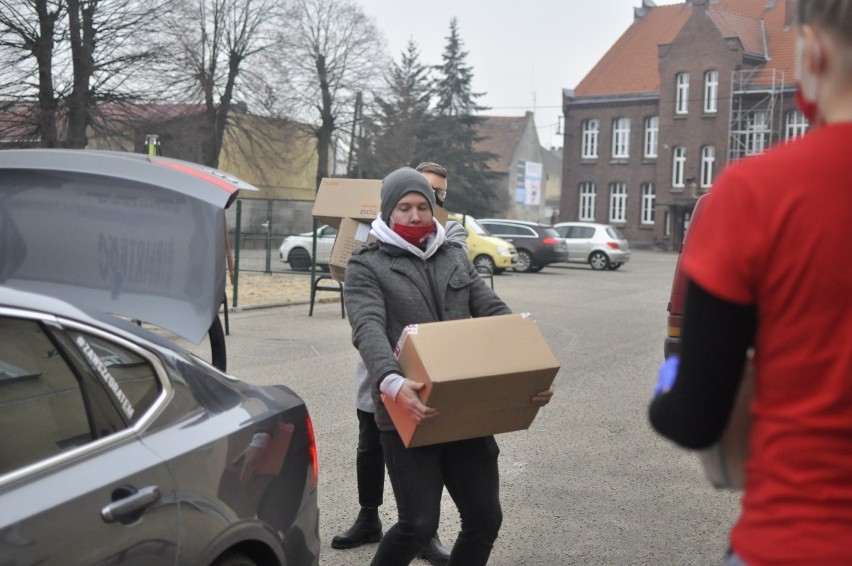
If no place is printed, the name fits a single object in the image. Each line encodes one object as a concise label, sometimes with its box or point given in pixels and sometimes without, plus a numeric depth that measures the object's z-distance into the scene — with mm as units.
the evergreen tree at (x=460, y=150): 63656
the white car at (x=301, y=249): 22656
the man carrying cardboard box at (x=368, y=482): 4738
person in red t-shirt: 1562
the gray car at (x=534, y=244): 32031
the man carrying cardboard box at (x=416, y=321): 3705
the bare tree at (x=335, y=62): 51625
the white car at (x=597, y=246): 35500
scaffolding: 58219
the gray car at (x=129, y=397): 2637
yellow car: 29359
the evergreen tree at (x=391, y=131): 53156
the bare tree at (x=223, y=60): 43562
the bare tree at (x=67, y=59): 23375
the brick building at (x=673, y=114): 59781
